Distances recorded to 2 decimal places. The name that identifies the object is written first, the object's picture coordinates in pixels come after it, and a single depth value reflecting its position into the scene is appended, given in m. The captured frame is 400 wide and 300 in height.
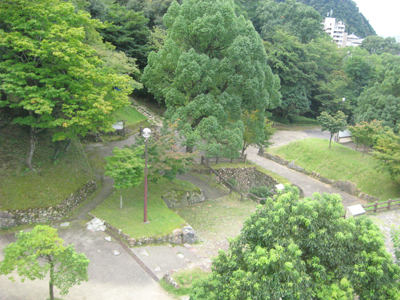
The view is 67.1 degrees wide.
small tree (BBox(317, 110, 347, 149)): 26.03
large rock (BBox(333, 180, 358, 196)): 23.16
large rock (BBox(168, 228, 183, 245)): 13.50
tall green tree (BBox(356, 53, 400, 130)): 25.97
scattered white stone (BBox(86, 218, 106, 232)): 13.20
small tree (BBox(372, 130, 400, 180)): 19.75
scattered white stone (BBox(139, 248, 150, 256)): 12.16
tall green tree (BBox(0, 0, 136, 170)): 12.31
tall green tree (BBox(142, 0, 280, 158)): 17.91
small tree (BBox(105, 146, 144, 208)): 13.56
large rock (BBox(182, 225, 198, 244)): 13.84
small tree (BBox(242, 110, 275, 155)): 21.83
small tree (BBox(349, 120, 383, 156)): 23.73
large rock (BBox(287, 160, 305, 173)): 27.09
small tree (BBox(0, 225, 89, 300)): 7.84
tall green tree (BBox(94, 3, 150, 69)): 29.09
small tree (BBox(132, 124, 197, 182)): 15.19
